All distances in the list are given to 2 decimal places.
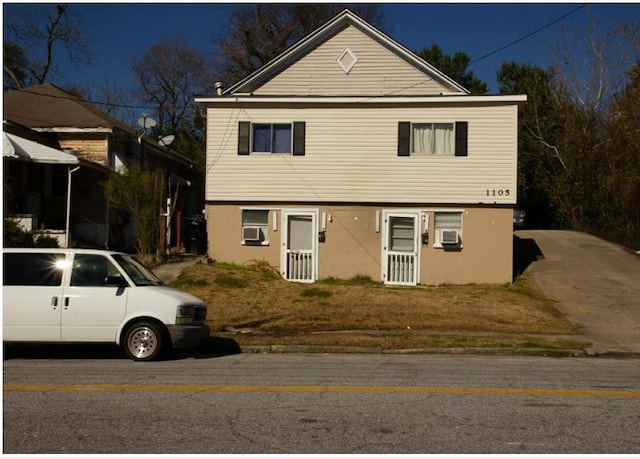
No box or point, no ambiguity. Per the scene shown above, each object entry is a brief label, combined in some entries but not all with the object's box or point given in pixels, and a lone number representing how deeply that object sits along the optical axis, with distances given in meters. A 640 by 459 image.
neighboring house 23.62
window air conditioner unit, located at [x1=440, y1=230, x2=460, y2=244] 21.53
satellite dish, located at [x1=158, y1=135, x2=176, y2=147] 29.44
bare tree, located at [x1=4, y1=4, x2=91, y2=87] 44.97
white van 11.05
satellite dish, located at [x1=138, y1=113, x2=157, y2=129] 26.69
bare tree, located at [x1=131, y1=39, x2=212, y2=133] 54.78
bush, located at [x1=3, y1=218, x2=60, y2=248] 18.78
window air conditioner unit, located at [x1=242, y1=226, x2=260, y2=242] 22.11
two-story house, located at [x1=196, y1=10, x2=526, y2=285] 21.77
